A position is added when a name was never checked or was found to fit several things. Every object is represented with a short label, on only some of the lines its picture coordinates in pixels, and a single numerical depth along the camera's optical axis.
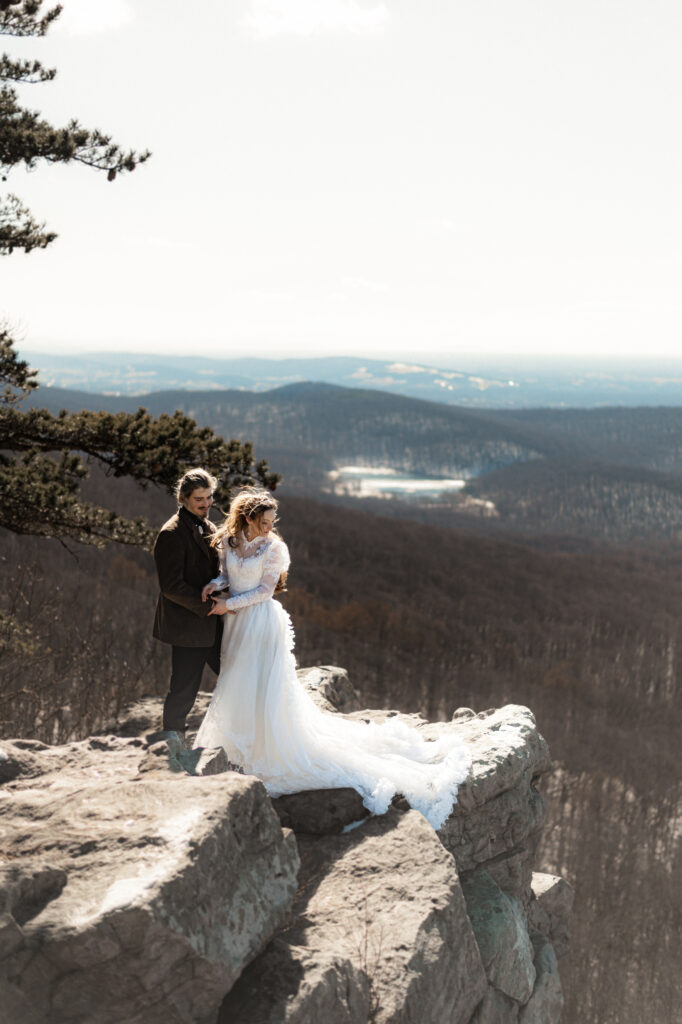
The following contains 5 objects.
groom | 8.66
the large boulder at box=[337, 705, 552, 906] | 9.38
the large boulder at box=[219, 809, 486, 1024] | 6.17
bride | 8.69
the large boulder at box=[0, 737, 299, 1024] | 5.36
